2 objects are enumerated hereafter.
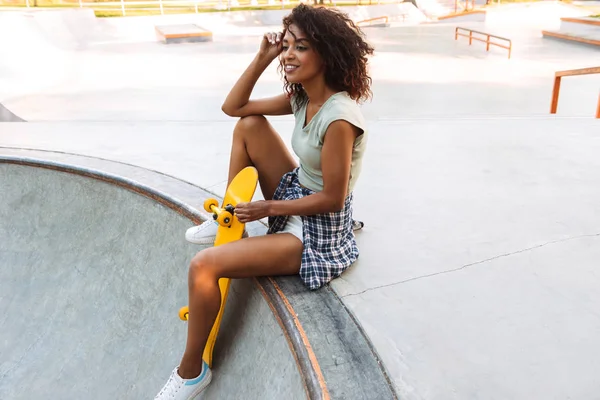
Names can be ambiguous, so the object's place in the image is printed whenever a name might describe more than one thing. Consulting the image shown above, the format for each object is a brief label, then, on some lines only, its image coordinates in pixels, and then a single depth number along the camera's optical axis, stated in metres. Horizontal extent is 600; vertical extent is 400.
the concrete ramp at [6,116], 5.43
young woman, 1.88
